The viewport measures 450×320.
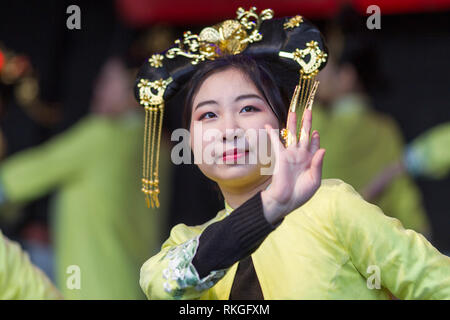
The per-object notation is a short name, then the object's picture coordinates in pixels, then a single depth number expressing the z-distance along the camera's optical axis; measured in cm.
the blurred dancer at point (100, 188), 730
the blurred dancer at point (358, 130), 668
